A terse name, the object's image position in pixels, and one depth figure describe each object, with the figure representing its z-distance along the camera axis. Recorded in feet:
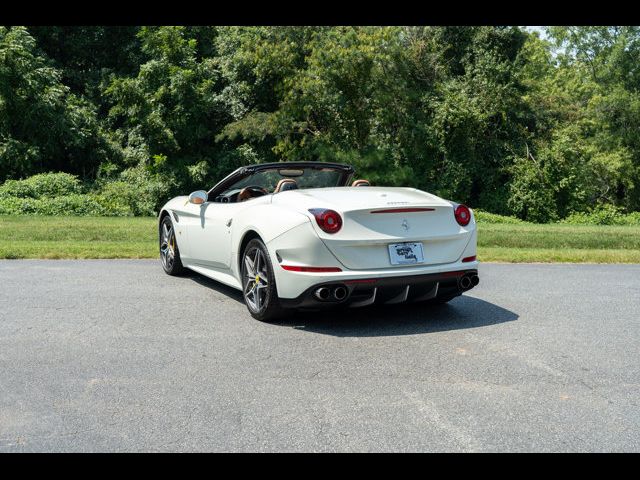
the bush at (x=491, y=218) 91.17
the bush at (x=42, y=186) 83.20
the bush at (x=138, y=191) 88.69
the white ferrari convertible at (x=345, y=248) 19.07
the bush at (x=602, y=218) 99.66
